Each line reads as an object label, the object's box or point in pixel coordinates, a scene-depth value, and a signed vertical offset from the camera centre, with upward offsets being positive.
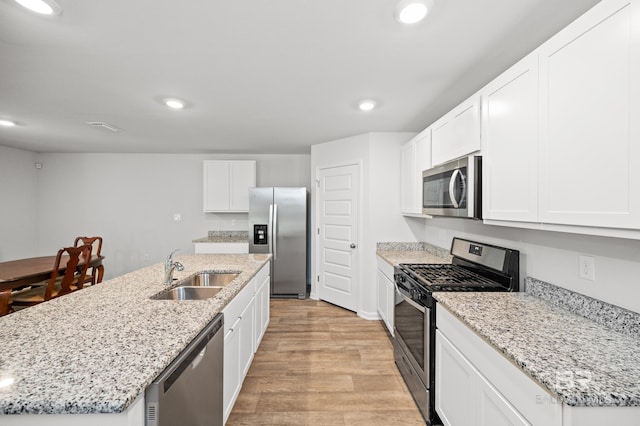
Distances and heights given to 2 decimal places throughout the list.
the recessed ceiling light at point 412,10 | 1.33 +1.00
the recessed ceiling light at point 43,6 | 1.36 +1.01
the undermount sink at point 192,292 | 2.00 -0.60
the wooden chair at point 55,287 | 2.97 -0.85
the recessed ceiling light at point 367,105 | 2.64 +1.03
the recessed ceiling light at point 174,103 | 2.62 +1.04
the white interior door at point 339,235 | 3.86 -0.34
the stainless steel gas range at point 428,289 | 1.83 -0.57
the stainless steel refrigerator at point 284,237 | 4.55 -0.41
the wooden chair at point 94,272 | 3.69 -0.82
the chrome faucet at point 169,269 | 1.99 -0.41
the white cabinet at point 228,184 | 4.93 +0.48
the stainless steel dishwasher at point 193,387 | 0.95 -0.71
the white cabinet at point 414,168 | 2.79 +0.47
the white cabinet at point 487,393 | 0.86 -0.71
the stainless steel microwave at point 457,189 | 1.86 +0.17
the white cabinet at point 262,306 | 2.65 -0.97
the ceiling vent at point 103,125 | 3.35 +1.06
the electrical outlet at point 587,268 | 1.40 -0.28
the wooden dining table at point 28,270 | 2.72 -0.63
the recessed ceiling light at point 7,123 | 3.34 +1.07
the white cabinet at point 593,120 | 0.95 +0.36
